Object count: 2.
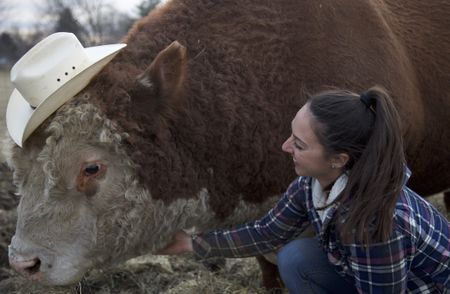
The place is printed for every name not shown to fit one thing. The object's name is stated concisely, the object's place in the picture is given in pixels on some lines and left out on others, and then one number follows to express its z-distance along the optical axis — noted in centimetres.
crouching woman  232
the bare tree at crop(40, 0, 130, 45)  2433
